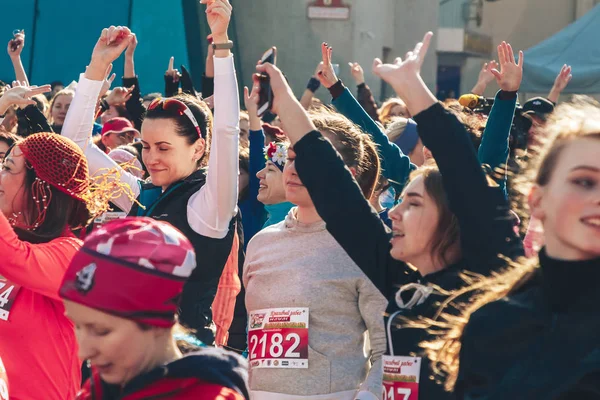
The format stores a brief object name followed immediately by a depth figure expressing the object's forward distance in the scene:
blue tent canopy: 12.04
